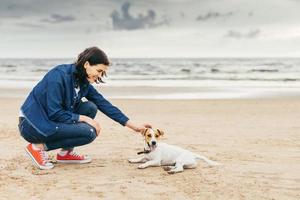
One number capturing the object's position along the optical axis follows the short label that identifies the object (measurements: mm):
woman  5492
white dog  5859
